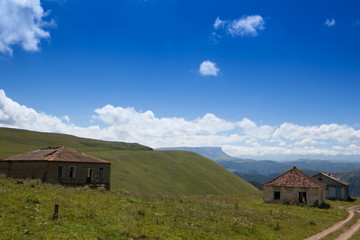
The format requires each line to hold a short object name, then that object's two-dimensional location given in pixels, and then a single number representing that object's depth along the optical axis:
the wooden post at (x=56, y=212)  14.83
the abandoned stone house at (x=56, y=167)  38.09
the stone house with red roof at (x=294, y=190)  40.91
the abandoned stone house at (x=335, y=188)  57.50
